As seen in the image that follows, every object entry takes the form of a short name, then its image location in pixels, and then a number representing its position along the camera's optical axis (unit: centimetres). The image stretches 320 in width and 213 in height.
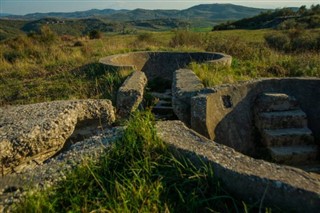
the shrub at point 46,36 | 1938
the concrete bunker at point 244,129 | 293
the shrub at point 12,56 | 1318
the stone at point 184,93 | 570
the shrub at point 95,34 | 2843
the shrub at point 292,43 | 1580
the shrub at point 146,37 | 2169
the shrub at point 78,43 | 1966
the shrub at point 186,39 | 1537
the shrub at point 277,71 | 865
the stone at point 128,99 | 617
